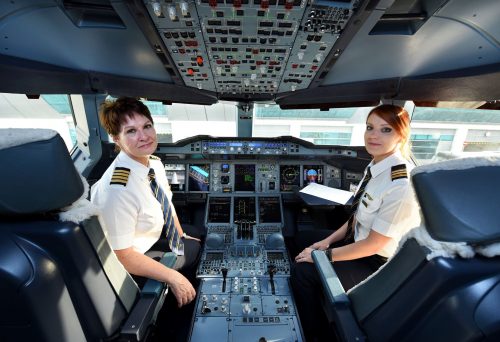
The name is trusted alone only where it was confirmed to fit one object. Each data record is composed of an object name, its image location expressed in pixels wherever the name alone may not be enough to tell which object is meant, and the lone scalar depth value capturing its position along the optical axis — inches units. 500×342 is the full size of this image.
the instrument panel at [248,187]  83.7
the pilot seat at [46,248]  24.5
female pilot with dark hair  47.3
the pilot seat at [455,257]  21.6
